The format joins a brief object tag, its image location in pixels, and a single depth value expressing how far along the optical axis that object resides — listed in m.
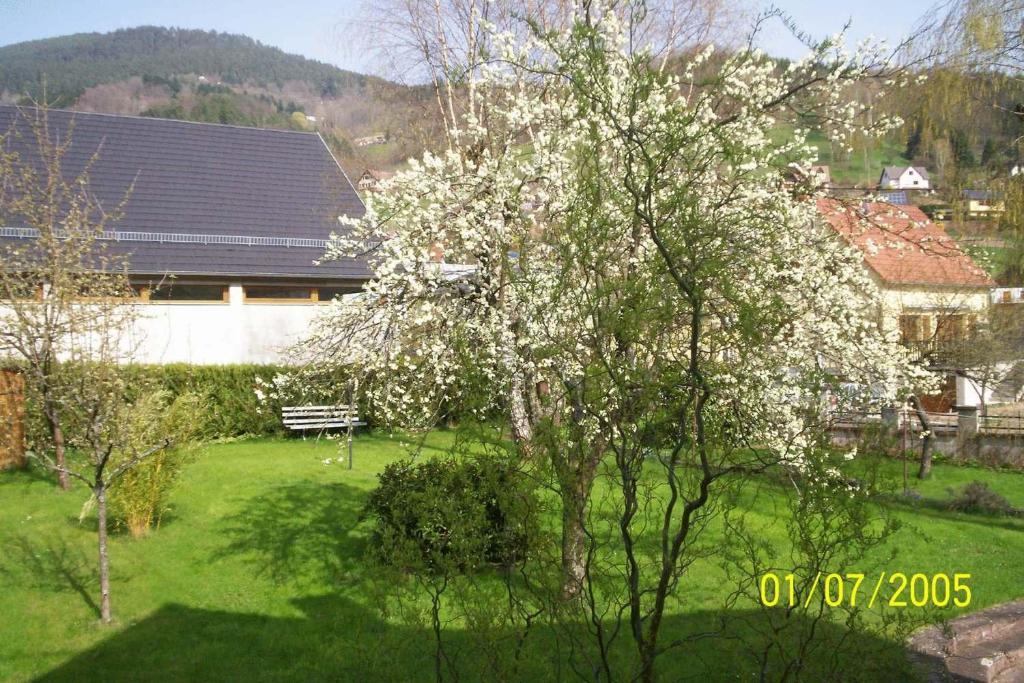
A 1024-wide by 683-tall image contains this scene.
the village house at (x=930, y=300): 14.77
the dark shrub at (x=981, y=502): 11.08
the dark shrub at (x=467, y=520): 3.88
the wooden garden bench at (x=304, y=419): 15.16
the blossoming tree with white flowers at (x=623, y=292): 3.50
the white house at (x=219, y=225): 17.66
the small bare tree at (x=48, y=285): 9.11
